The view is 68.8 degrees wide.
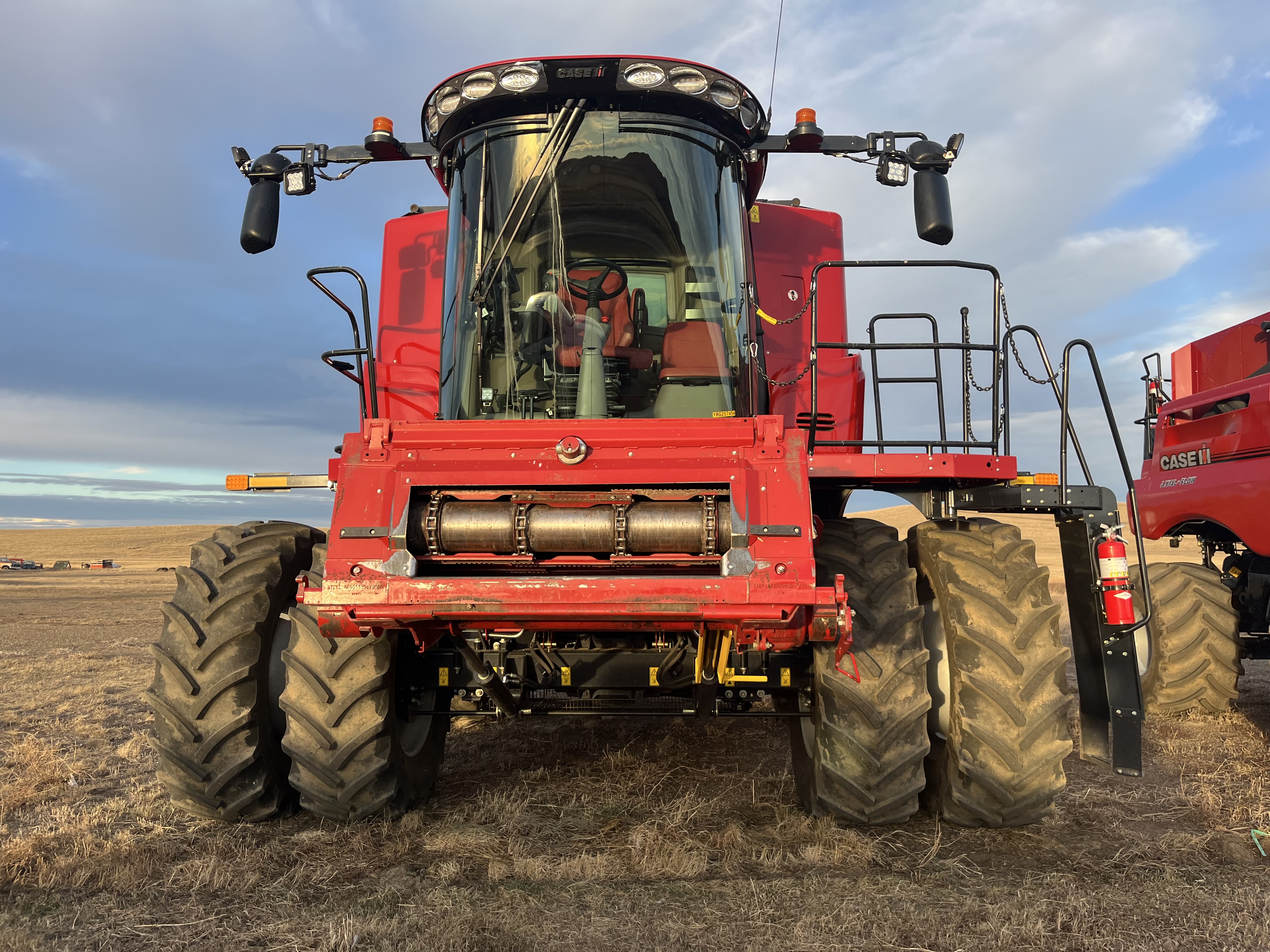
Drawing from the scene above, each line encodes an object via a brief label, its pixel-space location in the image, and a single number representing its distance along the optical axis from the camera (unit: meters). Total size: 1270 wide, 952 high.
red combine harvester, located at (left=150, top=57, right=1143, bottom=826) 3.67
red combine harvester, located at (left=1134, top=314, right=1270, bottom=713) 6.99
